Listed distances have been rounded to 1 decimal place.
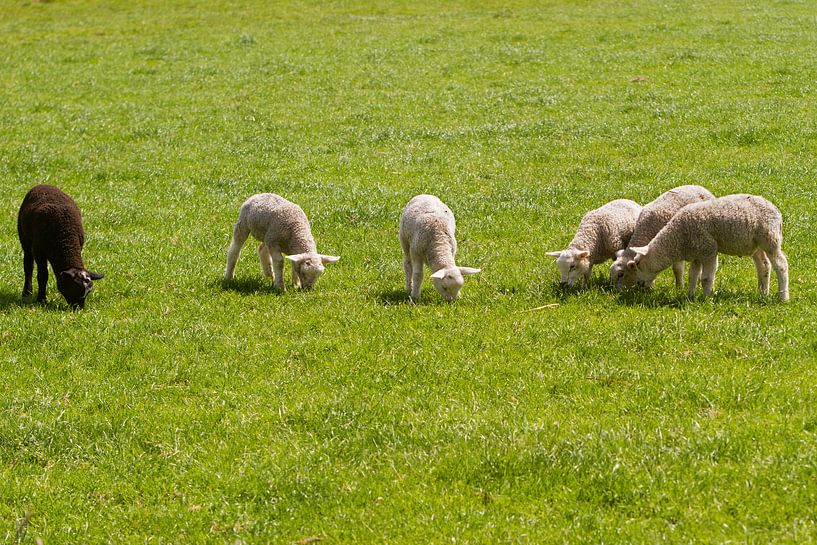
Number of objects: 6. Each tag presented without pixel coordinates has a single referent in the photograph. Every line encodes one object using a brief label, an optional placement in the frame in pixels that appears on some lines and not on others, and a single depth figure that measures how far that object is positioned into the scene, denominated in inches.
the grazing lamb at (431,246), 457.4
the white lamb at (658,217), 461.7
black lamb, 469.1
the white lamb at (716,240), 417.1
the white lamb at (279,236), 490.3
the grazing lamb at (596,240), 461.7
